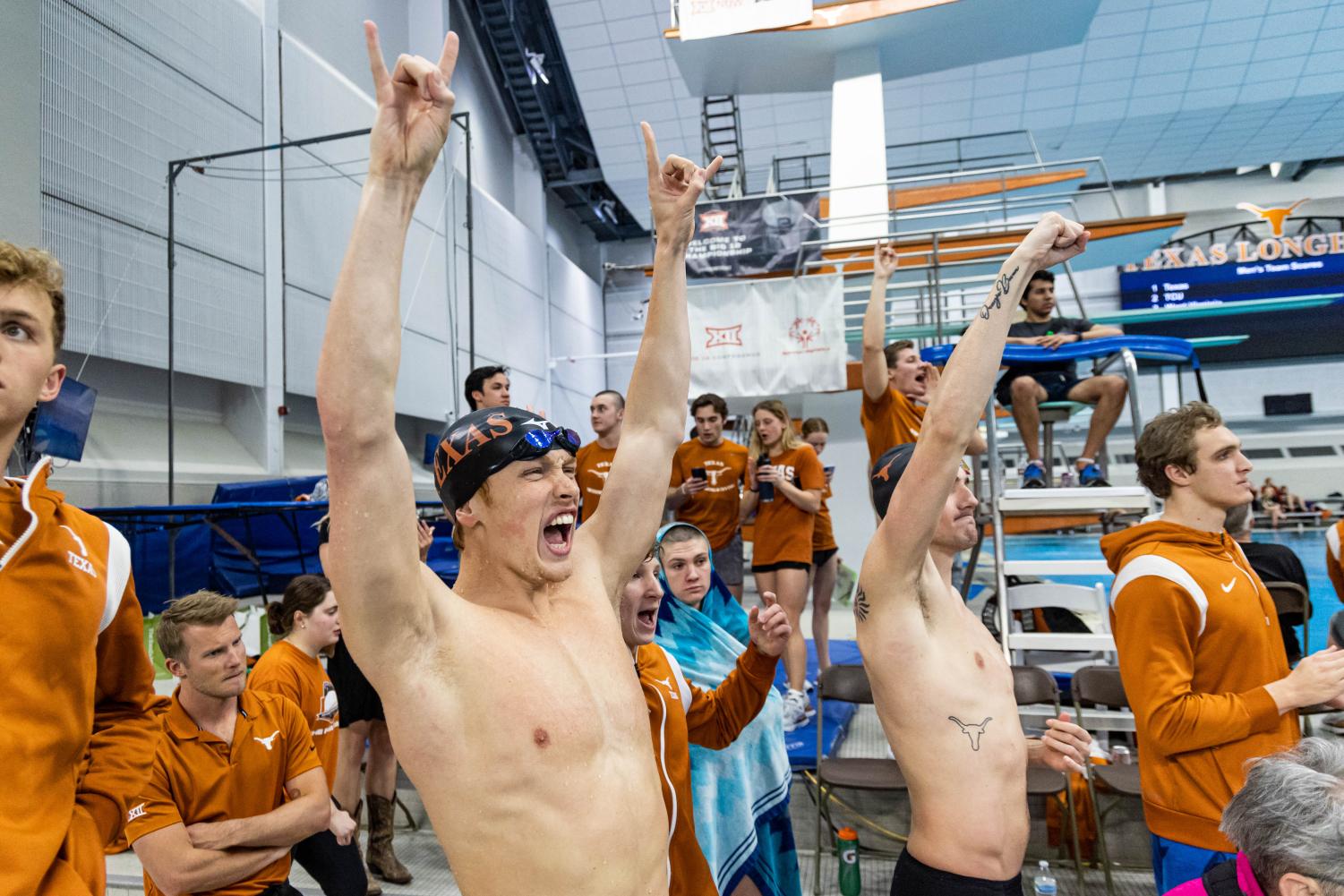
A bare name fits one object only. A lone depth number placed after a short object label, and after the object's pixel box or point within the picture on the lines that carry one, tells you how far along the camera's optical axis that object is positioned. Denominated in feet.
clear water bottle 10.65
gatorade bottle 11.93
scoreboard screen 60.80
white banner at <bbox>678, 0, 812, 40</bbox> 32.45
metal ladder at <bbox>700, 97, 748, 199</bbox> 46.06
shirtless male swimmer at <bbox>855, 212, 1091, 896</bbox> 6.06
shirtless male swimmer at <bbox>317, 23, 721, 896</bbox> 3.80
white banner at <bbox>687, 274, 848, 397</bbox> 29.68
